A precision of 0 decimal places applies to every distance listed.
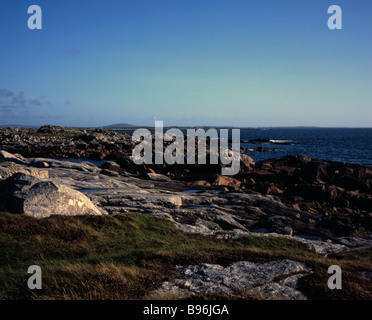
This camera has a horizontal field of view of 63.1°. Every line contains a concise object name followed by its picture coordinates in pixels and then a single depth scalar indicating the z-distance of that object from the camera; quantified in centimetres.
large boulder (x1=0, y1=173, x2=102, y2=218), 1656
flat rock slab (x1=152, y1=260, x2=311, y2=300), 859
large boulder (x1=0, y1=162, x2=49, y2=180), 2332
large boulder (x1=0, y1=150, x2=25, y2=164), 4004
